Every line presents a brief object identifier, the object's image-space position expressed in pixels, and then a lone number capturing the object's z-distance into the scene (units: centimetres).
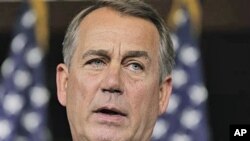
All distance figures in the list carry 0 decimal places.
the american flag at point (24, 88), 469
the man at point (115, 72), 205
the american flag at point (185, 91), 466
